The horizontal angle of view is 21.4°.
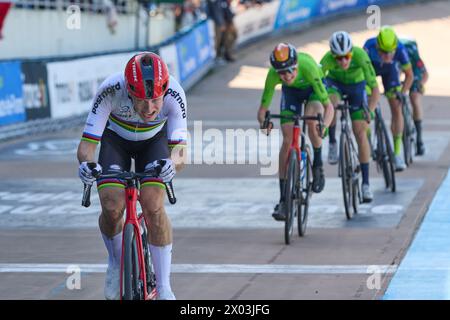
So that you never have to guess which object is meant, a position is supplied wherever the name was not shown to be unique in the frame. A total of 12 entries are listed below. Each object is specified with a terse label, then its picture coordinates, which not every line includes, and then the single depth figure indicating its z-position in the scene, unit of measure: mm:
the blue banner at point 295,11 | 36281
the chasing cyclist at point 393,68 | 13938
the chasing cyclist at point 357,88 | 12555
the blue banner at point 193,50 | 26781
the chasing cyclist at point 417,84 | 16000
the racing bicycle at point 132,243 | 7309
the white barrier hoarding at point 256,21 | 33875
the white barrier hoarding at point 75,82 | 20578
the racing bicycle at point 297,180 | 10711
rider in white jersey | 7375
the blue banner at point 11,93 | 19016
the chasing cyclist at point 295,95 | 10625
